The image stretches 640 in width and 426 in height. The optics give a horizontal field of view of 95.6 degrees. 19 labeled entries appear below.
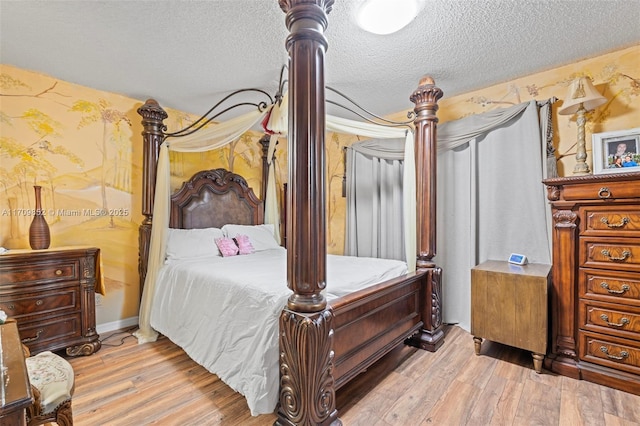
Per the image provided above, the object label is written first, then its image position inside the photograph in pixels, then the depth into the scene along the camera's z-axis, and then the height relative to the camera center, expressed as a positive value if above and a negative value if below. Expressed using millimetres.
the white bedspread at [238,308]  1608 -641
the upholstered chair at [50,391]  1136 -714
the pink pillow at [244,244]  3318 -323
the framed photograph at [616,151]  2078 +468
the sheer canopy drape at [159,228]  2689 -106
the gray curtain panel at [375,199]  3486 +205
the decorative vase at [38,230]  2342 -104
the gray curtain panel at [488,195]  2551 +195
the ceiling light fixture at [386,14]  1679 +1214
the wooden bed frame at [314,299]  1393 -498
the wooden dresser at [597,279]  1844 -439
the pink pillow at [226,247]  3157 -335
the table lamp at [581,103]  2145 +847
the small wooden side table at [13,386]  670 -444
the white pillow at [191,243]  2893 -280
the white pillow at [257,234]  3500 -221
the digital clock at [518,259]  2441 -376
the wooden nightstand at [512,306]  2070 -688
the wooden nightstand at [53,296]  2135 -618
